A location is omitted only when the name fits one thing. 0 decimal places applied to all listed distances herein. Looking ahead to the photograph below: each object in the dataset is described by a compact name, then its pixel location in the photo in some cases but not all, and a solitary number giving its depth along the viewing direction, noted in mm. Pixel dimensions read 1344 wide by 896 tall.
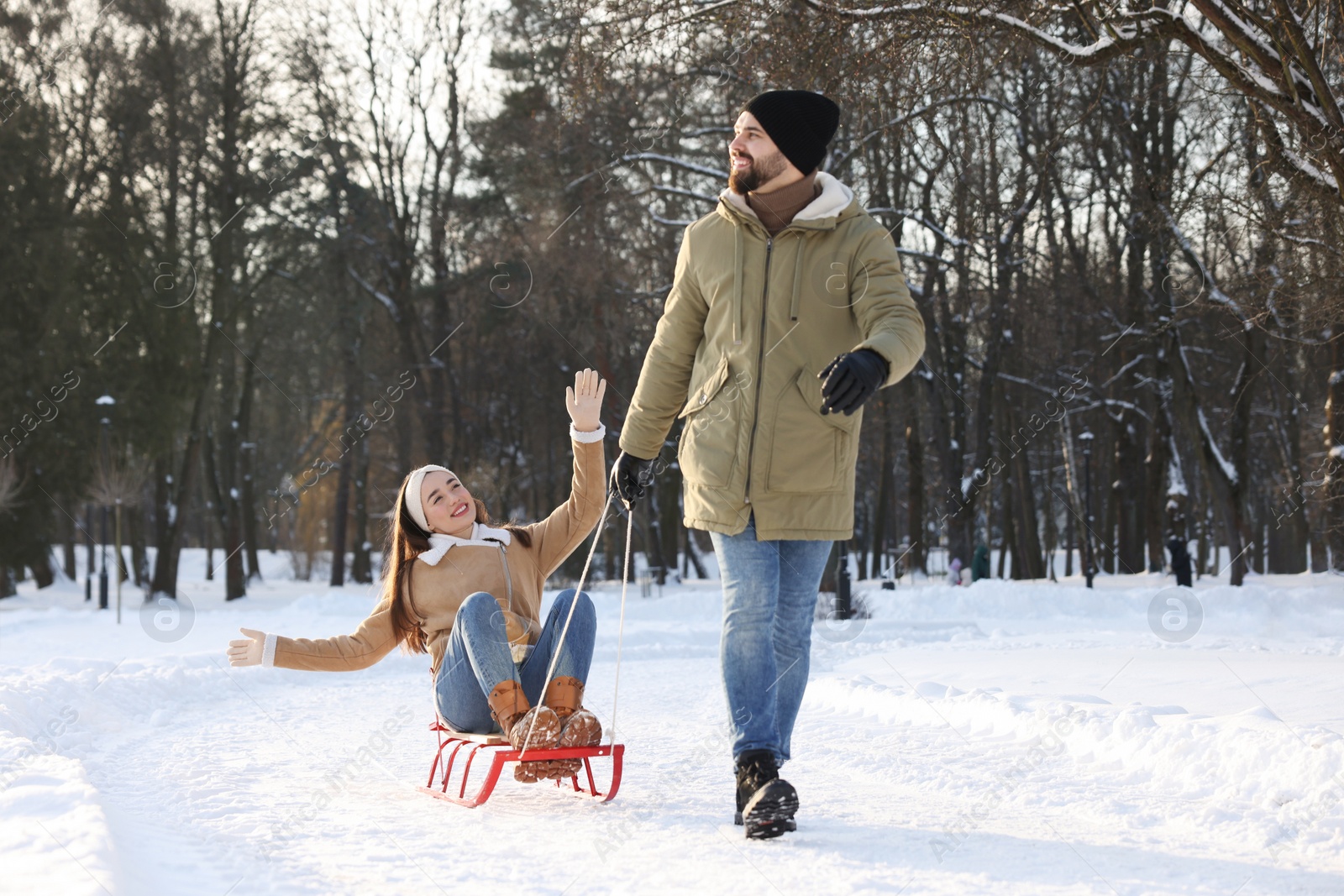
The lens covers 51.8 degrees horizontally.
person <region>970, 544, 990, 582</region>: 30081
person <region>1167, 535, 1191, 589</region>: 24547
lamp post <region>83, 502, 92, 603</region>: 30688
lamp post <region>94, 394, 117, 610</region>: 25261
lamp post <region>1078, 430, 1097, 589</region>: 28062
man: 4383
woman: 4824
